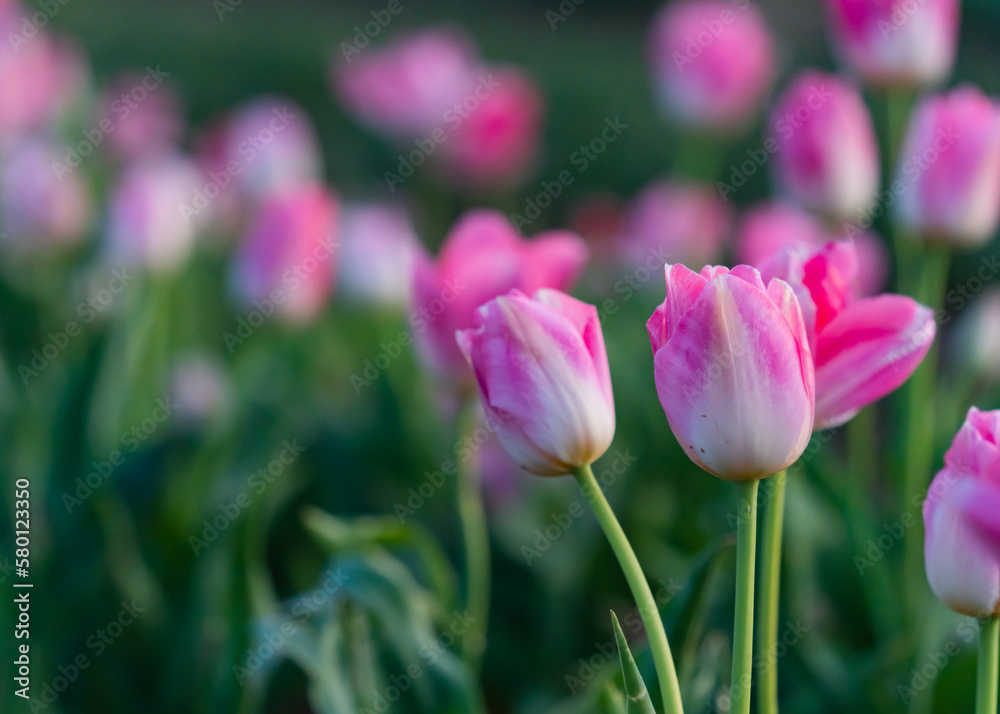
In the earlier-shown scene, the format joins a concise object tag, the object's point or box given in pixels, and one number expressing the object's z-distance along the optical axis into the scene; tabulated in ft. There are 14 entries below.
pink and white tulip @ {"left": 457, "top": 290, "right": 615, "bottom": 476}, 3.89
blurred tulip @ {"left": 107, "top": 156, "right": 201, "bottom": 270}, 7.77
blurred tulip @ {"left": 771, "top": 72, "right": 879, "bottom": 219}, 5.44
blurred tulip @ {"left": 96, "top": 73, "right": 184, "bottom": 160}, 12.80
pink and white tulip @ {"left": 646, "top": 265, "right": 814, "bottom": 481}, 3.75
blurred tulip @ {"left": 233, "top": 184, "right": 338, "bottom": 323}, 6.72
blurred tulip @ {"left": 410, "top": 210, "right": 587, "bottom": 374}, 4.37
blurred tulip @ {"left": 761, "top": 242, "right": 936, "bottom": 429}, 3.86
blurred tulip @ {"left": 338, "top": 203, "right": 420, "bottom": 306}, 8.46
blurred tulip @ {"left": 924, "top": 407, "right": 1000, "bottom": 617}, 3.75
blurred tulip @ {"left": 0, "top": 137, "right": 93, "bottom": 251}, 8.45
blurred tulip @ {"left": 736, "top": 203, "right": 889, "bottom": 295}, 7.30
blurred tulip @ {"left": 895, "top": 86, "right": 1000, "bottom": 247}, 4.56
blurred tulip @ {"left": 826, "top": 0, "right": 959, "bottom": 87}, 5.03
